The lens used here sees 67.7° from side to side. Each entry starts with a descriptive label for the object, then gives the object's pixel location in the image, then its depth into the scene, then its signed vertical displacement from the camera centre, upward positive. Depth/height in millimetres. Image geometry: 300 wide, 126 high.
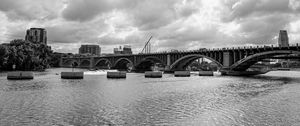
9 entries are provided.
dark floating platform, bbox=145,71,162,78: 83500 -1943
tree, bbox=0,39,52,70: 94244 +6231
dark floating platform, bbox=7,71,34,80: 60438 -1675
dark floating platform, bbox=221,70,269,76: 100706 -1907
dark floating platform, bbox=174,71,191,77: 93812 -2155
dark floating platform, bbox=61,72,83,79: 69062 -1888
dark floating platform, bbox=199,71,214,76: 101969 -1916
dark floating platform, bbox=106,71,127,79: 76269 -2078
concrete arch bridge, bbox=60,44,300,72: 88312 +6166
